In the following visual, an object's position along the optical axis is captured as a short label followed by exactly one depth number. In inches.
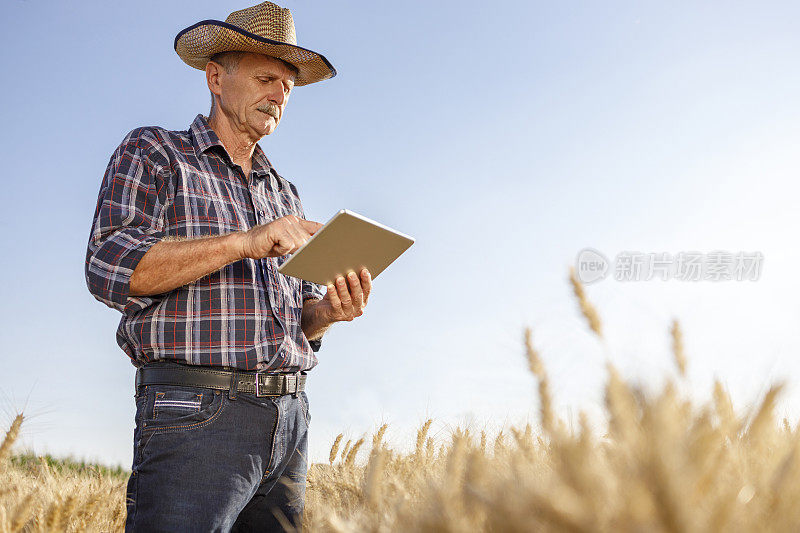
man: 94.0
